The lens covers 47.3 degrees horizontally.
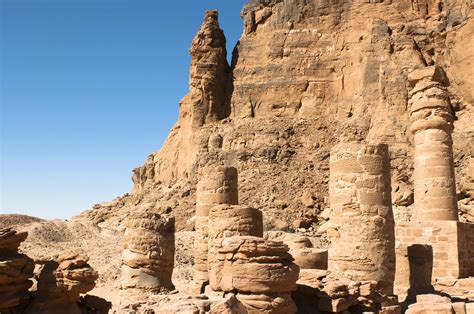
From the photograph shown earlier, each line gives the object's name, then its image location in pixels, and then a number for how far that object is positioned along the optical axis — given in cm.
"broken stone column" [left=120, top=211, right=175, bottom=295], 1133
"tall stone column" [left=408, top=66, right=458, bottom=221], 1589
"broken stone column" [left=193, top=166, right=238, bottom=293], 1524
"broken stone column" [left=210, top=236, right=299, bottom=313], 845
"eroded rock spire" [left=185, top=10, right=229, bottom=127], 4625
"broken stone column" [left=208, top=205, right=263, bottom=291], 1114
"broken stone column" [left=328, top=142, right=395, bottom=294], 1117
